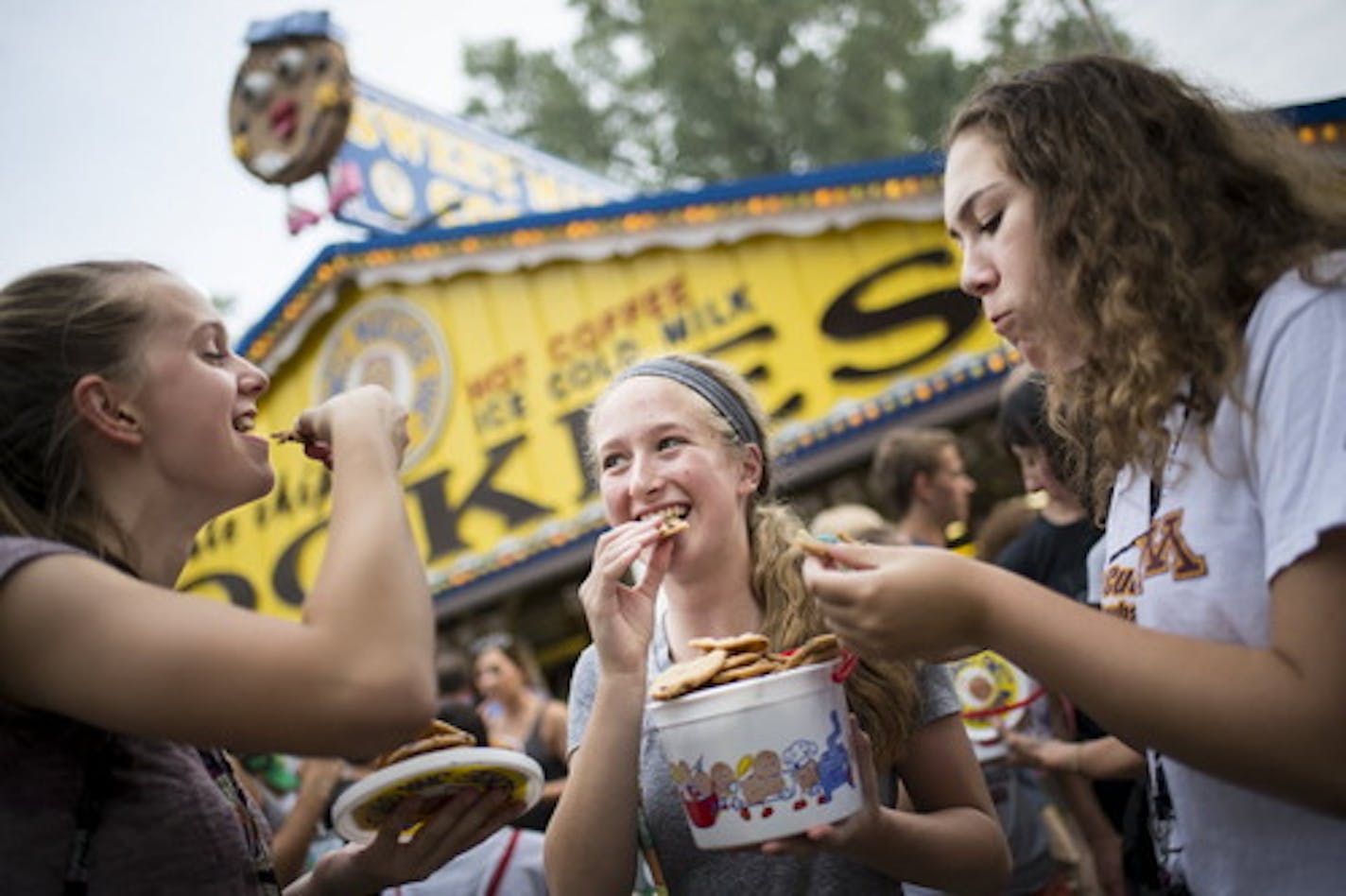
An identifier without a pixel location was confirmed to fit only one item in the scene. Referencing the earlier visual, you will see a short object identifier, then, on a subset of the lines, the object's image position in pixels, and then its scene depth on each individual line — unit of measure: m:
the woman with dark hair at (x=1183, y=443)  1.23
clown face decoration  9.44
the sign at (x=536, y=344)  7.35
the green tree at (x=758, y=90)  27.34
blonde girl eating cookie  1.85
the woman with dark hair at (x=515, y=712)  5.46
